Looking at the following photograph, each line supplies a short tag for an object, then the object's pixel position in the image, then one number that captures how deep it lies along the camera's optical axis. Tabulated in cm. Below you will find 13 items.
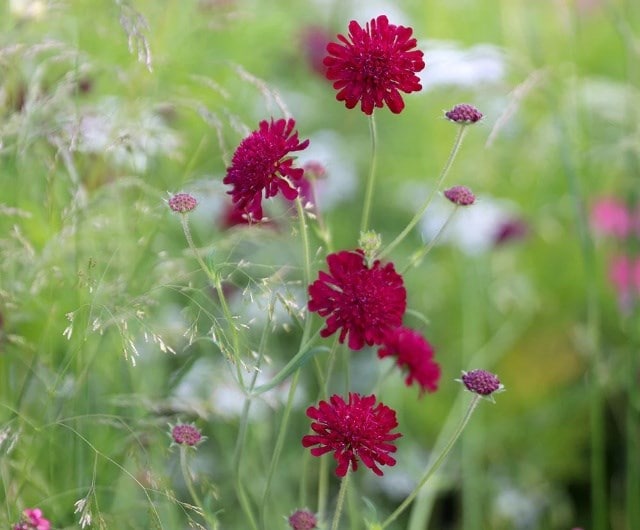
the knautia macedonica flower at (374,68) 75
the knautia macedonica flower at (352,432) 74
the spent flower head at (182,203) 75
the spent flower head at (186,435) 76
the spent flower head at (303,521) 76
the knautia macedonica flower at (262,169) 76
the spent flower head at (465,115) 76
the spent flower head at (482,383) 75
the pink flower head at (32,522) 75
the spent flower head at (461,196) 78
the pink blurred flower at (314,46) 155
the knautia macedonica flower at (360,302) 75
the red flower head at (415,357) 82
